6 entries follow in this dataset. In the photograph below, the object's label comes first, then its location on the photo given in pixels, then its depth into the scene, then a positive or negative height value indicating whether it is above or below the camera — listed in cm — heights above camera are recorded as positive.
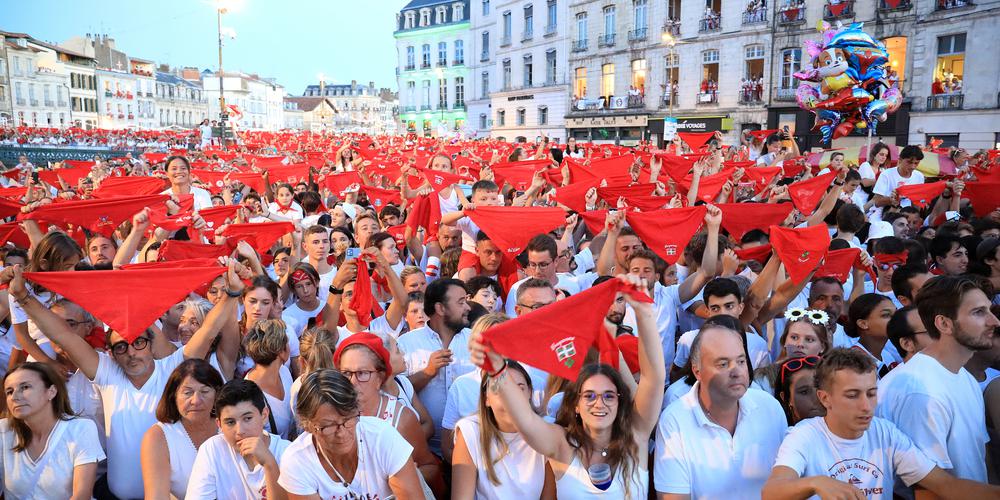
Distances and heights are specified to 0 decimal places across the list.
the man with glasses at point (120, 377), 436 -139
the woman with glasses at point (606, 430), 353 -137
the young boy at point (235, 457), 378 -160
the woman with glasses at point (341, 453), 351 -149
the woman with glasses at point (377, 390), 416 -136
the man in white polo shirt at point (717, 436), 365 -146
